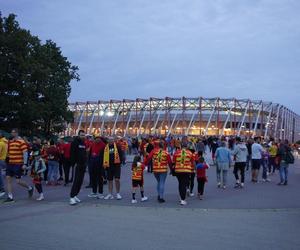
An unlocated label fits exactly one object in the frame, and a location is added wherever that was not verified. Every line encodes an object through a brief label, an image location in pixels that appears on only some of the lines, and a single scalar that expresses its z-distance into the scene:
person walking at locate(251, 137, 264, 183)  11.73
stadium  50.96
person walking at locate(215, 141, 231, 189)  10.26
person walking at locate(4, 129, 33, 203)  8.13
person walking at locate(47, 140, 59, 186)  11.17
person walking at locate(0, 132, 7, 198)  8.78
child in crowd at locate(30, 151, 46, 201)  8.30
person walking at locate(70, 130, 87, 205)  7.79
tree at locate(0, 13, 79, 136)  19.66
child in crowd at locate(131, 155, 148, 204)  8.22
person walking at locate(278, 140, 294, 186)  11.18
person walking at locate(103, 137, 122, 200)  8.52
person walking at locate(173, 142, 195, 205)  7.85
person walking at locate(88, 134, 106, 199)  8.83
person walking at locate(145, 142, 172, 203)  8.13
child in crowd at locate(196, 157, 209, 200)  8.59
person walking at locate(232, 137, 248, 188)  10.78
